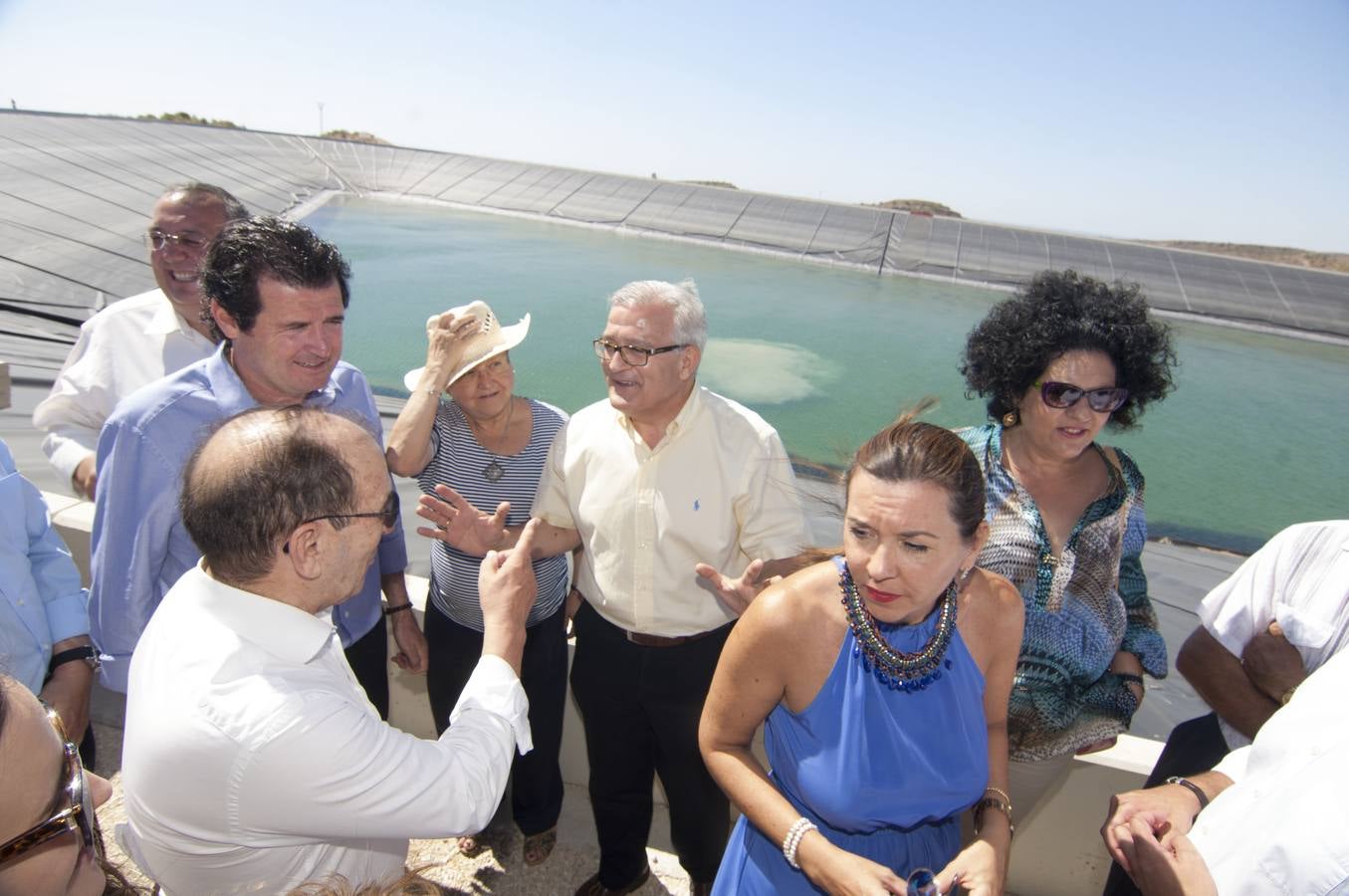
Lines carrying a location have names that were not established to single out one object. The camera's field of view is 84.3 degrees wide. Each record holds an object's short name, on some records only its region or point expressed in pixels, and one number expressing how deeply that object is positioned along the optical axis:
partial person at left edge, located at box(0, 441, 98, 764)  1.66
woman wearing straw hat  2.24
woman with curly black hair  1.85
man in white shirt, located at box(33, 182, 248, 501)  2.35
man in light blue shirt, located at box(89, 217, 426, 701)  1.77
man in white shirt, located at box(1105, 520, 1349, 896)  1.57
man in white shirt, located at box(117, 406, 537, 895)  1.06
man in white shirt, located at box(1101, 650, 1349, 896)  1.12
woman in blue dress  1.42
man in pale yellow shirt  2.08
